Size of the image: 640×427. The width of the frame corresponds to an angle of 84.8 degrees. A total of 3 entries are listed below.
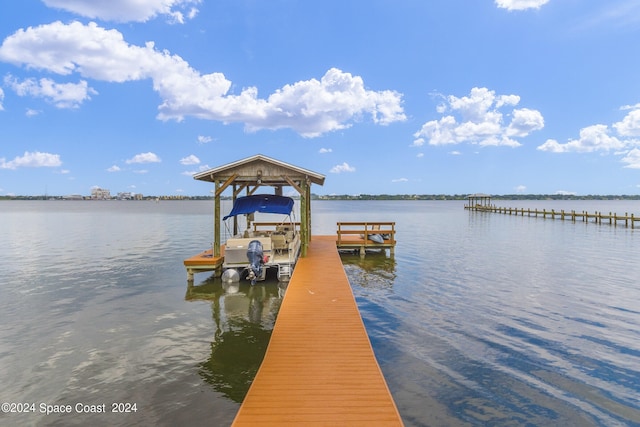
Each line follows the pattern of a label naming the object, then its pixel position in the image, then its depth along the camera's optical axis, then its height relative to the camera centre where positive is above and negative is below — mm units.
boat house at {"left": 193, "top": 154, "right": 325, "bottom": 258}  15801 +1553
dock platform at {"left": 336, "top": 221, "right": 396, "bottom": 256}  22125 -2217
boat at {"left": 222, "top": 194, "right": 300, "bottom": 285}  14539 -1744
